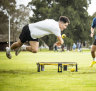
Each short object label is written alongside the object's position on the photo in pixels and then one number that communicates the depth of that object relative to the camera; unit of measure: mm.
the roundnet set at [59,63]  15352
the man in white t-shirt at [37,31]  14393
